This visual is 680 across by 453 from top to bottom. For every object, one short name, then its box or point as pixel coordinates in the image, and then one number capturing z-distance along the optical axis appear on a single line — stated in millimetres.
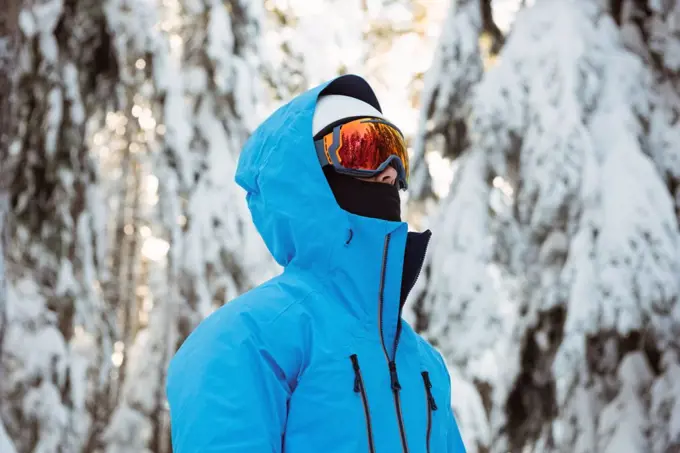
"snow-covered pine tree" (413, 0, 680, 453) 3387
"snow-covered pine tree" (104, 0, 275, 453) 5301
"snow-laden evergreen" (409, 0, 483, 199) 4879
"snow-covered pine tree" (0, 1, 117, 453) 4430
